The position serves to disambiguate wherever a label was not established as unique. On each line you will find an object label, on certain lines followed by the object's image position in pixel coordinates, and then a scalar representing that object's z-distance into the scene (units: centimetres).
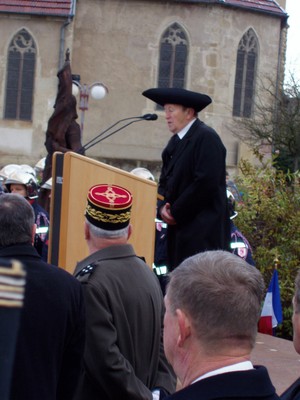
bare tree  4299
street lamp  3693
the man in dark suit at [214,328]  343
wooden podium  753
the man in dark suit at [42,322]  476
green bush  1497
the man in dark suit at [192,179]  822
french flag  1361
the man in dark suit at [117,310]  567
